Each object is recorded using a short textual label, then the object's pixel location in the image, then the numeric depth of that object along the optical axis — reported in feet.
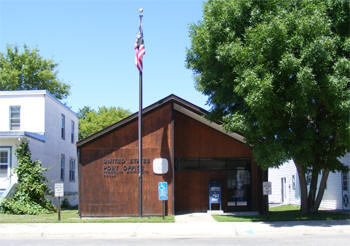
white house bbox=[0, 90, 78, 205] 79.10
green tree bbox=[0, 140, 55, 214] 74.79
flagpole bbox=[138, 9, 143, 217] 61.21
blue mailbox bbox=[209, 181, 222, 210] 68.49
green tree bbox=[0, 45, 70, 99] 139.65
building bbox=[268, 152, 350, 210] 74.55
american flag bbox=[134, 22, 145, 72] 62.64
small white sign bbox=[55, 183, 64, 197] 57.00
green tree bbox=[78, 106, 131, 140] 192.34
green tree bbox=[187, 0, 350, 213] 48.88
